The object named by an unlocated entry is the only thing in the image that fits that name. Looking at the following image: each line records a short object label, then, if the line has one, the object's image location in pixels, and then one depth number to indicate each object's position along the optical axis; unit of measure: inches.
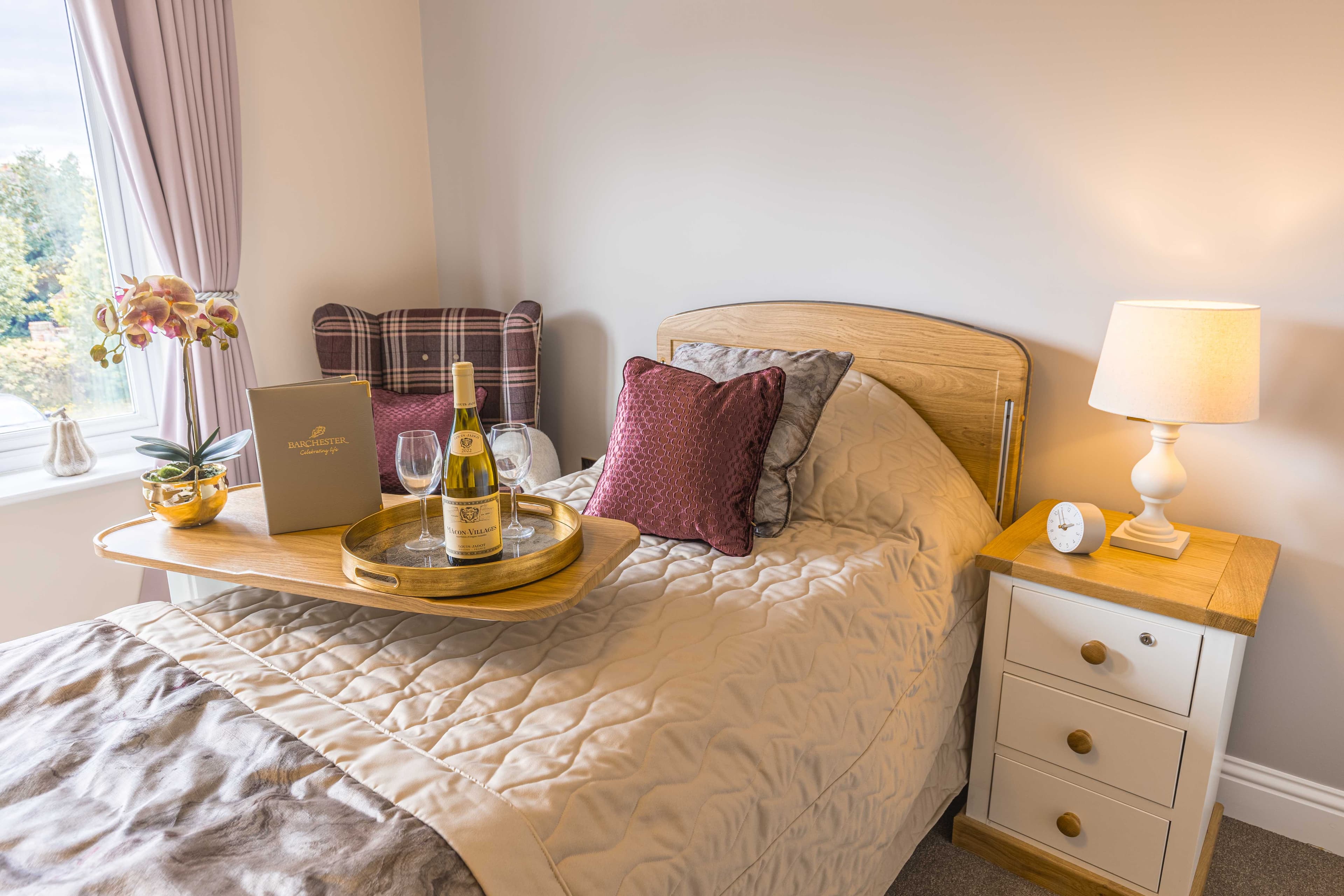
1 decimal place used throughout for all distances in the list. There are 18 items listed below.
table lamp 58.2
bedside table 58.2
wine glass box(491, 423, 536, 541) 54.9
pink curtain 87.1
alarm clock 64.0
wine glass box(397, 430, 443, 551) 51.1
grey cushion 69.2
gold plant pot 58.3
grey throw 31.9
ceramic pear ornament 89.4
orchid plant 59.8
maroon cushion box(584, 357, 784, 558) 65.5
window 89.0
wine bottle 46.5
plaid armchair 106.7
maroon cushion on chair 96.0
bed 34.1
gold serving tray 46.3
